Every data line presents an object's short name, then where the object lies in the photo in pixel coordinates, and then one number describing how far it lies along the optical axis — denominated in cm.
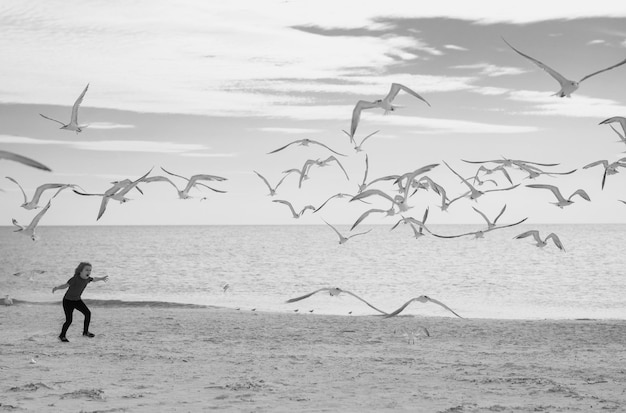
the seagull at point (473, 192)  1951
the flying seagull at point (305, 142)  1882
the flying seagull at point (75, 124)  1797
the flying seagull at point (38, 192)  1586
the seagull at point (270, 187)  2296
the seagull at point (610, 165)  1765
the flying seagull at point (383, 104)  1400
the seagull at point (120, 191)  1616
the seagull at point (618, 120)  1503
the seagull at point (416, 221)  1893
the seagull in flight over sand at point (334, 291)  1555
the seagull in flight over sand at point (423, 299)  1408
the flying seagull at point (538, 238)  1926
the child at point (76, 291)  1652
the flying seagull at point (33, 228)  1632
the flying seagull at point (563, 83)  1408
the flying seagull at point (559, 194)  1853
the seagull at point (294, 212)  2295
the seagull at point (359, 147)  1882
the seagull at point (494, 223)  2019
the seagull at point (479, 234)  2116
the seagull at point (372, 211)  1885
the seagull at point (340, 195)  2133
